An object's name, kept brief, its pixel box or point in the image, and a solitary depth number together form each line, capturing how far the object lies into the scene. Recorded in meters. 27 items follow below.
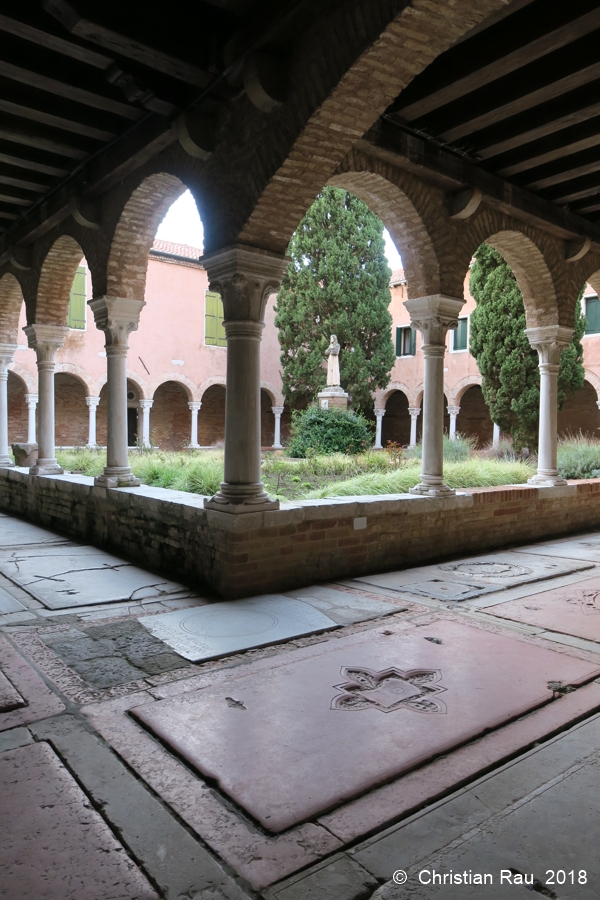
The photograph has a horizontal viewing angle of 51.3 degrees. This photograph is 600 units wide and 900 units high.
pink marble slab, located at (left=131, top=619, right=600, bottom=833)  2.18
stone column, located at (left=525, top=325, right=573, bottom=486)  7.60
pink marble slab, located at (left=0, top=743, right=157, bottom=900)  1.65
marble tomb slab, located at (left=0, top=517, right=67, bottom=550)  6.58
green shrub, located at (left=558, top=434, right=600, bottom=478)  9.27
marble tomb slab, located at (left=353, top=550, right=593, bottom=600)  4.87
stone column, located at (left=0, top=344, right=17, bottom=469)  9.57
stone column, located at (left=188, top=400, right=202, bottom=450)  20.26
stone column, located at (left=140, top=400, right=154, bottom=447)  19.69
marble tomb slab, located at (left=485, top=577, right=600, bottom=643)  3.89
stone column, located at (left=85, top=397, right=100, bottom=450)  18.83
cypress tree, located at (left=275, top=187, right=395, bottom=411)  17.31
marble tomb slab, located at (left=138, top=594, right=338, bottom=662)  3.52
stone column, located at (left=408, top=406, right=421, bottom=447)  21.13
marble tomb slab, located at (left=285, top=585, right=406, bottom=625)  4.13
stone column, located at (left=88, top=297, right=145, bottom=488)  6.40
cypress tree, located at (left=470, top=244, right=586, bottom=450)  11.84
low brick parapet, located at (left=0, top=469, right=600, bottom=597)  4.61
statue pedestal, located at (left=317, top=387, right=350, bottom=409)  12.16
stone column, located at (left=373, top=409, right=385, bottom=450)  20.94
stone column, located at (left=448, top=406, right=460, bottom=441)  20.27
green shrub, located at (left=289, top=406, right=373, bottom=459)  10.81
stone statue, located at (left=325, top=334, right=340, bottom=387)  13.66
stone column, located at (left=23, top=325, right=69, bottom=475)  8.08
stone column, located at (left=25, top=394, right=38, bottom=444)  18.08
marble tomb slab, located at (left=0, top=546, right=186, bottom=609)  4.51
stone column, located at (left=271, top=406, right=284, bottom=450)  21.39
